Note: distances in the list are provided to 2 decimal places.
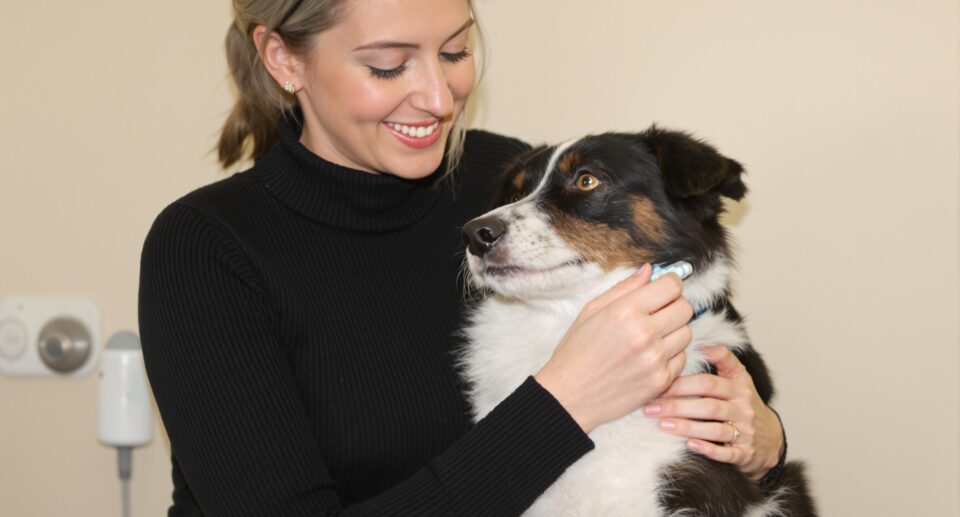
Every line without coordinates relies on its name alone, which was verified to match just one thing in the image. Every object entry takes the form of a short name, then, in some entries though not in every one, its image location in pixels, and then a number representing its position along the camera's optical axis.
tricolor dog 1.62
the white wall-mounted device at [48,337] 2.61
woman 1.58
